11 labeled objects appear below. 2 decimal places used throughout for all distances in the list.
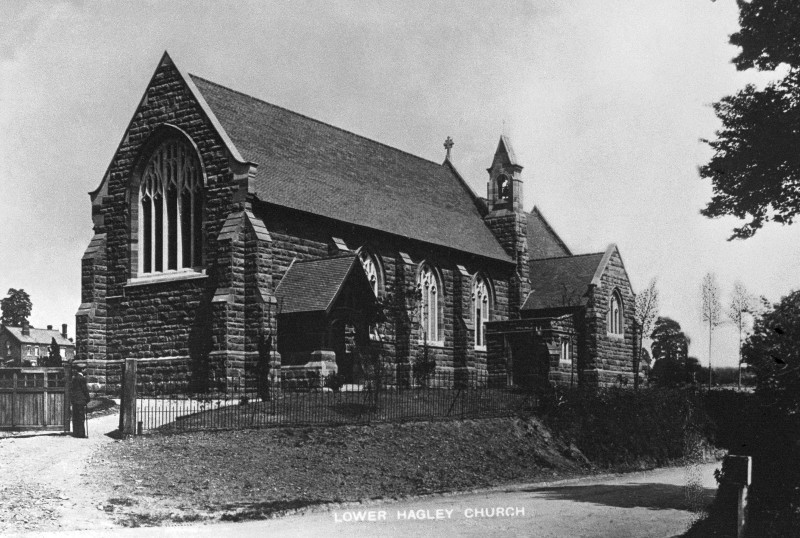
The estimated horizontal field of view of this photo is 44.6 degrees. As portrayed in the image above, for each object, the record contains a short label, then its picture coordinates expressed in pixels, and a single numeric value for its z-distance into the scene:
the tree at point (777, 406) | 14.48
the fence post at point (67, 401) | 22.62
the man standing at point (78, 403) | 22.34
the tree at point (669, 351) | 47.22
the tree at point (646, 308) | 61.56
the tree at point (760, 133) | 22.44
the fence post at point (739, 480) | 13.48
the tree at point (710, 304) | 38.22
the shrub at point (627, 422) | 29.94
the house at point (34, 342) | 90.38
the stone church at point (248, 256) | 33.19
